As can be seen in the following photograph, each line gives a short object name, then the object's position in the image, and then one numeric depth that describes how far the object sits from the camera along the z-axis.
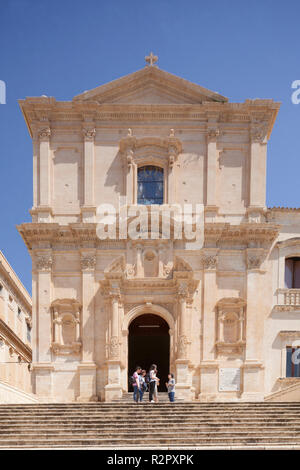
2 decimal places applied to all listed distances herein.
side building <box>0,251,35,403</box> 33.59
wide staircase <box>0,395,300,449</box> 16.75
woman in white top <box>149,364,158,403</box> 21.70
